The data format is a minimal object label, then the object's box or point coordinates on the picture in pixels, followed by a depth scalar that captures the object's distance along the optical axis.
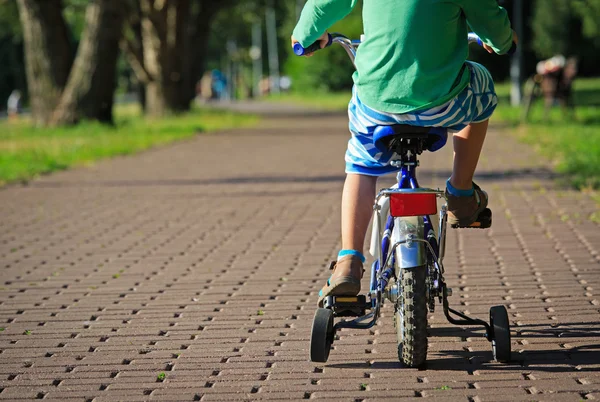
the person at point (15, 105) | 45.72
